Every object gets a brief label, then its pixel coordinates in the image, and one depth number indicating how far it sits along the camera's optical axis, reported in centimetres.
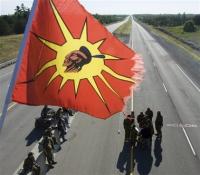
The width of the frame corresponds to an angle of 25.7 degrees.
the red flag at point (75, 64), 866
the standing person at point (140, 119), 2012
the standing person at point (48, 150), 1702
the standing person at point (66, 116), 2247
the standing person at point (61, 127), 2109
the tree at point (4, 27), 8994
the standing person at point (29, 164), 1563
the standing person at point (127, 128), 1936
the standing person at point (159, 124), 2052
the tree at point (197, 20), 15312
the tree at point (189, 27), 12156
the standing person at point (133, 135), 1889
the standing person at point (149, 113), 2096
